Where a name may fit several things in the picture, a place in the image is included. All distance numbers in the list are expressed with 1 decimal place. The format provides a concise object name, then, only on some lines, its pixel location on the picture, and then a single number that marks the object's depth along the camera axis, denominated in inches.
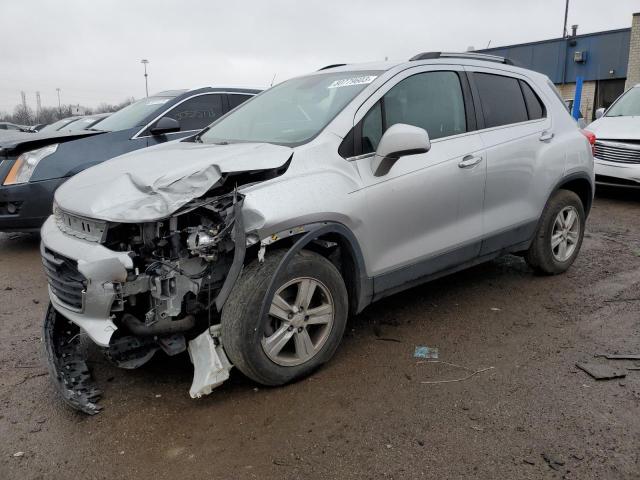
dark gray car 224.4
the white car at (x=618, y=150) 330.6
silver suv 113.6
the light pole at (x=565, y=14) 1467.8
